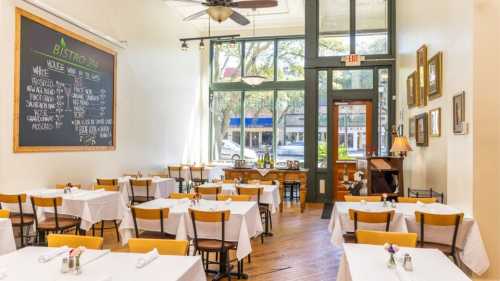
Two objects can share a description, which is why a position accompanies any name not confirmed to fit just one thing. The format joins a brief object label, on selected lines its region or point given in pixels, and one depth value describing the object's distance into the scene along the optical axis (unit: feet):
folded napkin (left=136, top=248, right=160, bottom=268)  6.84
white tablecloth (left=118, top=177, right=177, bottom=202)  21.21
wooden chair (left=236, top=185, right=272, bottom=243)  17.95
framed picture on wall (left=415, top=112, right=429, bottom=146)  18.33
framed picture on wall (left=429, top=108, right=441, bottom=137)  16.30
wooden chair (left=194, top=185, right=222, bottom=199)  18.20
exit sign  27.68
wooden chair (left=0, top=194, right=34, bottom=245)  14.21
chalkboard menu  16.78
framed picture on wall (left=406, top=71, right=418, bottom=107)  20.93
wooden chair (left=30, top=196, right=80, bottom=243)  14.14
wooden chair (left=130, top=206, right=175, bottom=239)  11.83
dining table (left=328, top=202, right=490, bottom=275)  11.46
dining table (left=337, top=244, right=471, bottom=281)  6.49
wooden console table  25.22
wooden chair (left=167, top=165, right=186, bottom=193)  29.76
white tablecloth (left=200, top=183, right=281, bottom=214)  18.40
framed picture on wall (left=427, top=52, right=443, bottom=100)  16.03
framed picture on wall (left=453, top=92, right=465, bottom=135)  13.19
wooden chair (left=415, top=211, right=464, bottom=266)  11.28
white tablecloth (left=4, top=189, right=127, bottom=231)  15.15
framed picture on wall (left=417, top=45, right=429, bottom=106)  18.43
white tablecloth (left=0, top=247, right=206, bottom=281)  6.28
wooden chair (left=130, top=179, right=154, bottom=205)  20.76
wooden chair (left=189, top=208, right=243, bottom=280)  11.45
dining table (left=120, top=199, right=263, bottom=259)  11.83
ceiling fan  17.38
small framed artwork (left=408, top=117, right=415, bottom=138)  21.09
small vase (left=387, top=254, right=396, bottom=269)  6.97
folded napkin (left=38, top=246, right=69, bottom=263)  7.09
